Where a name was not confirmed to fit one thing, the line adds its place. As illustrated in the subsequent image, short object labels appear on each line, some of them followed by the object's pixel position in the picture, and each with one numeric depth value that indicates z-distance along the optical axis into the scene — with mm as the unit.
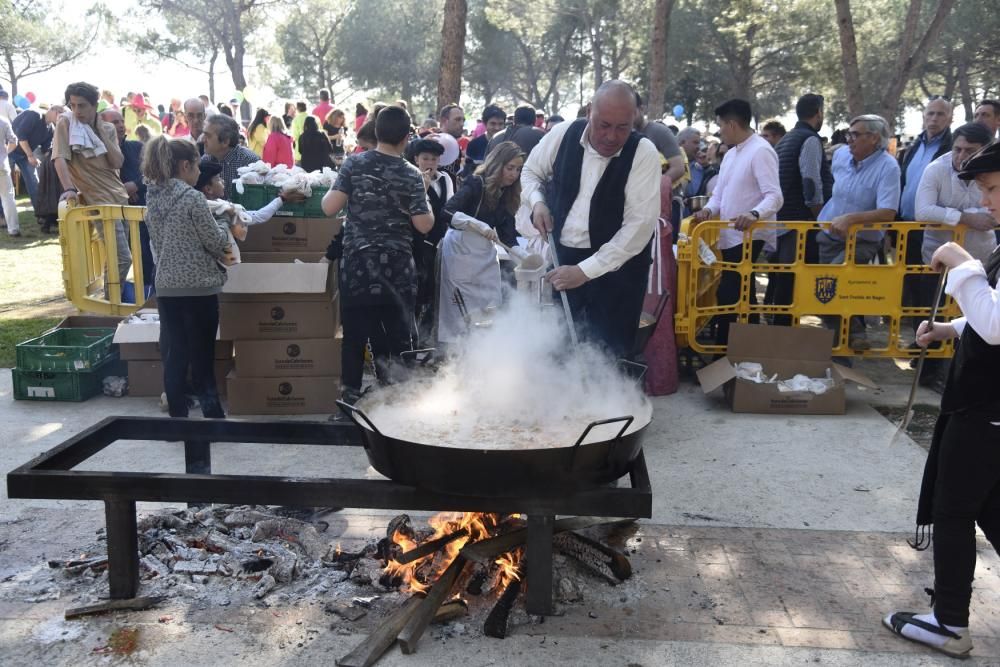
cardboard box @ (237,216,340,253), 6211
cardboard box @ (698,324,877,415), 6035
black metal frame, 3053
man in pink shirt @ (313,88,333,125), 15344
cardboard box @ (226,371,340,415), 5898
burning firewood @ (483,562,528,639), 3123
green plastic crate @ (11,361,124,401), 6039
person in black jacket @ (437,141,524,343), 6434
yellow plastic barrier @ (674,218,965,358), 6508
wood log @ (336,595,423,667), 2926
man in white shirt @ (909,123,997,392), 6164
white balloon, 7727
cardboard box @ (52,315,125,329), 6845
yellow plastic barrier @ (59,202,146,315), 7414
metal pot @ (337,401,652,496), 2797
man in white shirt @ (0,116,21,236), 12812
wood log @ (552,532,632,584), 3502
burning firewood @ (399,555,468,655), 3010
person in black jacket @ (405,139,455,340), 6262
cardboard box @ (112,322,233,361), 6094
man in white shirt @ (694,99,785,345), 6449
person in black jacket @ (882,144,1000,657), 2736
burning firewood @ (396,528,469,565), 3377
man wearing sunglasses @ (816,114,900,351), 6543
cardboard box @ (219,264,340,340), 5730
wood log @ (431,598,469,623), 3201
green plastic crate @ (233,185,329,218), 6094
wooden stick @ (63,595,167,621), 3182
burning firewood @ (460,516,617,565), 3341
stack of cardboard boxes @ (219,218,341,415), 5750
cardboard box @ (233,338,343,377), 5867
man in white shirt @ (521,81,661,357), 4238
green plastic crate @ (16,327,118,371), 6016
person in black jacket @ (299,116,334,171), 9930
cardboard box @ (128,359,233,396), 6219
